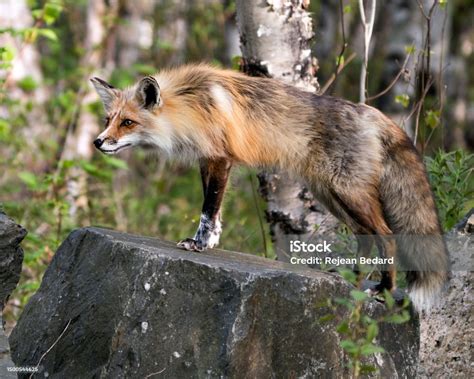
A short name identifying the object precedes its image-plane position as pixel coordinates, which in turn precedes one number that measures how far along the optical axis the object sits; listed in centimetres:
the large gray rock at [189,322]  1032
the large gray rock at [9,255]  1171
